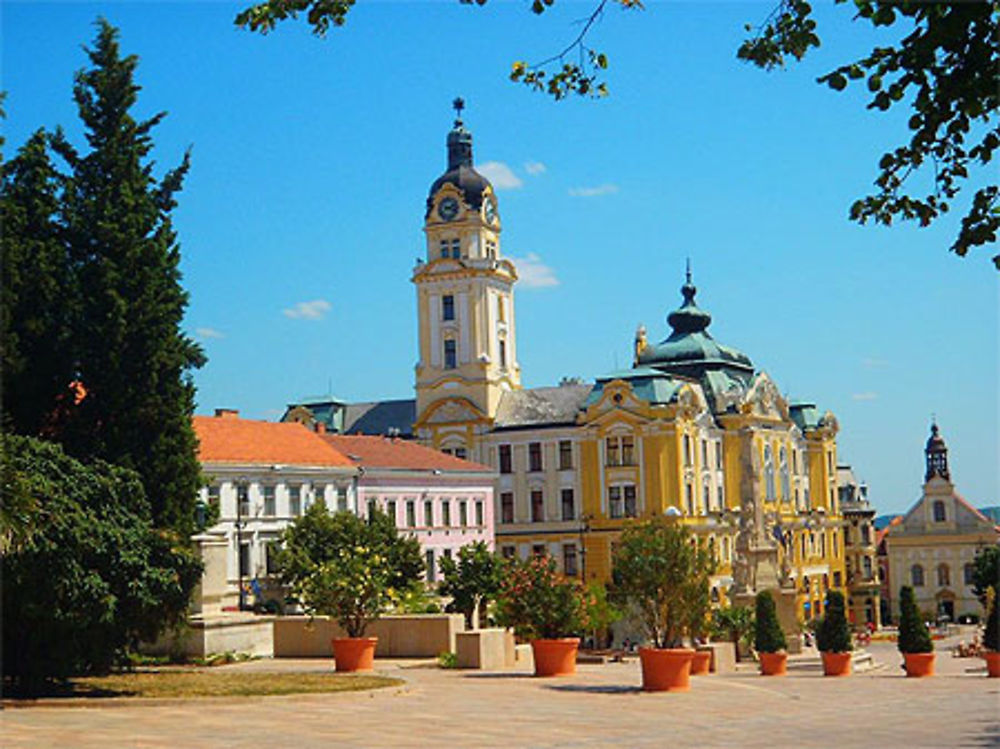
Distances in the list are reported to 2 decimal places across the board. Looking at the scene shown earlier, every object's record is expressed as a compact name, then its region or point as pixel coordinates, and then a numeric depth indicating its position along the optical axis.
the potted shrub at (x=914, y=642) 28.03
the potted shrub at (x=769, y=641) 29.25
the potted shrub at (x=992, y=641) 26.38
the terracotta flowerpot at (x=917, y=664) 28.00
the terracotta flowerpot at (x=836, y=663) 28.97
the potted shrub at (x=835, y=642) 29.00
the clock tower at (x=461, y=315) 80.38
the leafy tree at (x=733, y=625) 39.31
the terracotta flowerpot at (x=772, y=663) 29.17
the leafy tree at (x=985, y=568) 63.26
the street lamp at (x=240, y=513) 51.72
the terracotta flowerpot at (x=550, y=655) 22.75
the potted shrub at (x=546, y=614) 22.72
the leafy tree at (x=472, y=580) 33.29
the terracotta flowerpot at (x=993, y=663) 26.33
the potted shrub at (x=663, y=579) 21.88
